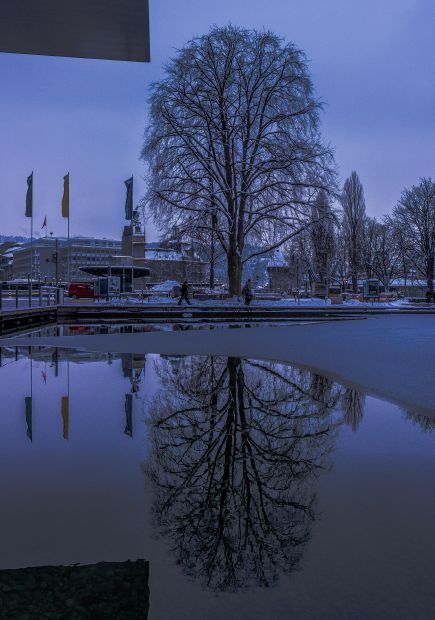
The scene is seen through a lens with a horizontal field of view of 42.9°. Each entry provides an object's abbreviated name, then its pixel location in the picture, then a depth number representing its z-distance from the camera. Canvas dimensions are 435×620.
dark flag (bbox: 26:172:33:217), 28.67
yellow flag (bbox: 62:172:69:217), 31.09
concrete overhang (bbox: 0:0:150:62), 8.23
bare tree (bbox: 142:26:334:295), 29.44
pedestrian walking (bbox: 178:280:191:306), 31.18
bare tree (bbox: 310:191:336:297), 29.66
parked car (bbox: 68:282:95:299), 42.00
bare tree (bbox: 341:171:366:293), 57.59
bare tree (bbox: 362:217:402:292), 63.41
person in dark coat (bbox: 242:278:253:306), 31.93
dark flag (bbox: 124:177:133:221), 32.09
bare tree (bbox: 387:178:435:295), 48.38
